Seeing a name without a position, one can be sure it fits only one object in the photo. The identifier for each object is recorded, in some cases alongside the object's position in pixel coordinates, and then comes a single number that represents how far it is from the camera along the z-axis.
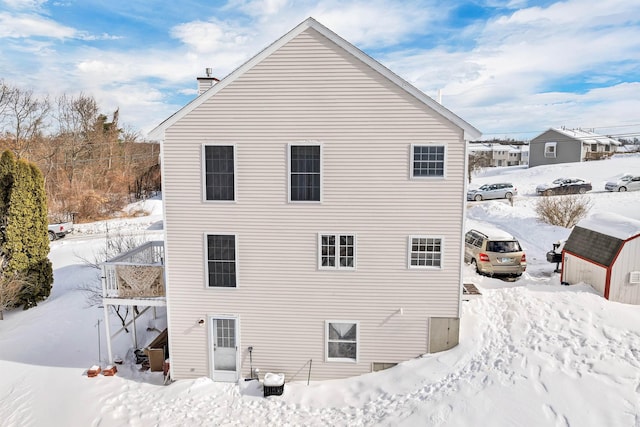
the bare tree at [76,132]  38.16
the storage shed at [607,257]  11.27
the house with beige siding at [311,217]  10.30
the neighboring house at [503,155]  73.12
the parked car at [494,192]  33.34
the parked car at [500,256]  14.62
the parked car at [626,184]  32.16
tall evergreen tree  16.14
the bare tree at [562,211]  22.61
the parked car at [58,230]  27.48
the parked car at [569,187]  32.84
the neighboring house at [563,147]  50.25
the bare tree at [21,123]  33.91
